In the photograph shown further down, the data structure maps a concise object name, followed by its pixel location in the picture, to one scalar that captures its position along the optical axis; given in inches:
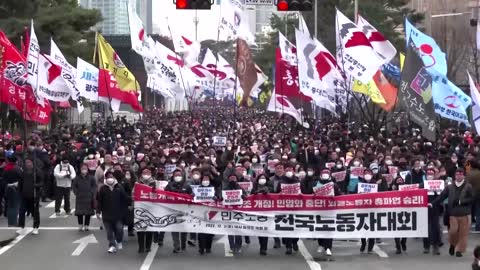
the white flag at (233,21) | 1293.1
